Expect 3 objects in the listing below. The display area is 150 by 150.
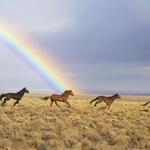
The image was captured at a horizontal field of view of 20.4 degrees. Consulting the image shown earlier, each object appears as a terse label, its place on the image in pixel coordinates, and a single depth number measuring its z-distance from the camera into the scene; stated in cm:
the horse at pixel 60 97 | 3144
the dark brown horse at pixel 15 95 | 3125
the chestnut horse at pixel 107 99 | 3291
